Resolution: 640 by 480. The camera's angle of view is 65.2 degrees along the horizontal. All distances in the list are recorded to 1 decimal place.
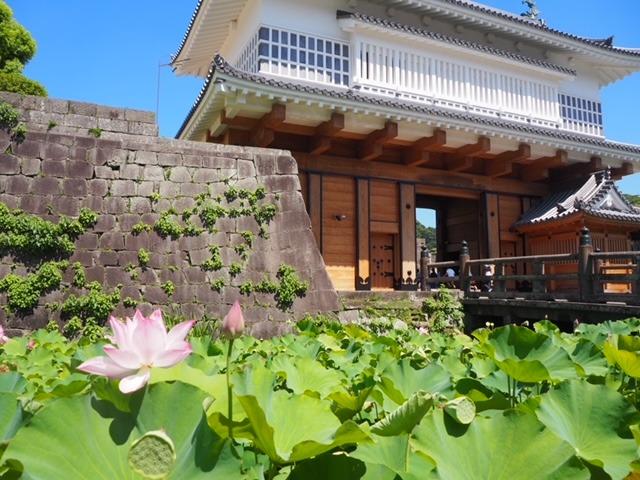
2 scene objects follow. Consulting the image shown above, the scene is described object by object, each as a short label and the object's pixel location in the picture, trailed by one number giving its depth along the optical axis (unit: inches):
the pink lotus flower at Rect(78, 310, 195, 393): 30.2
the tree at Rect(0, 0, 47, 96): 369.4
